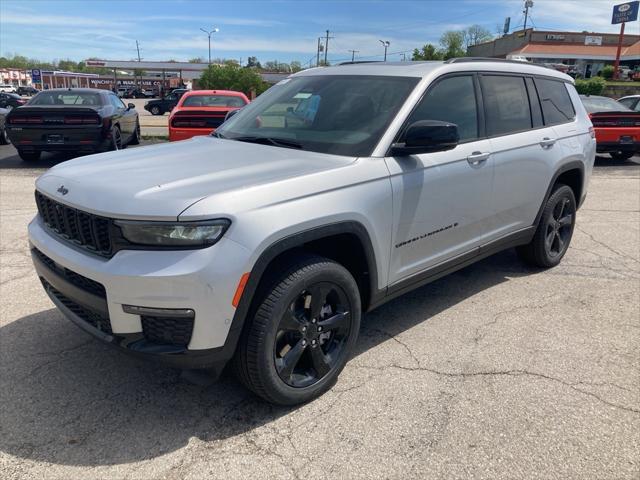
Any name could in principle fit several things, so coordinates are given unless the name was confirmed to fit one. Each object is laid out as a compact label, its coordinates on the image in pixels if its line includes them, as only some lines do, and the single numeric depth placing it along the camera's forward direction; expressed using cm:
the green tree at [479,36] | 10181
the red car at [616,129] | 1238
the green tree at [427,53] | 6231
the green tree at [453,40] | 9239
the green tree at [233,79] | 3941
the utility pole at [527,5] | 8318
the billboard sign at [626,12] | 5406
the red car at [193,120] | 1056
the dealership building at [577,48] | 6994
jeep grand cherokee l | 245
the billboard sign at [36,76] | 7549
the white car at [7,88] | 6283
